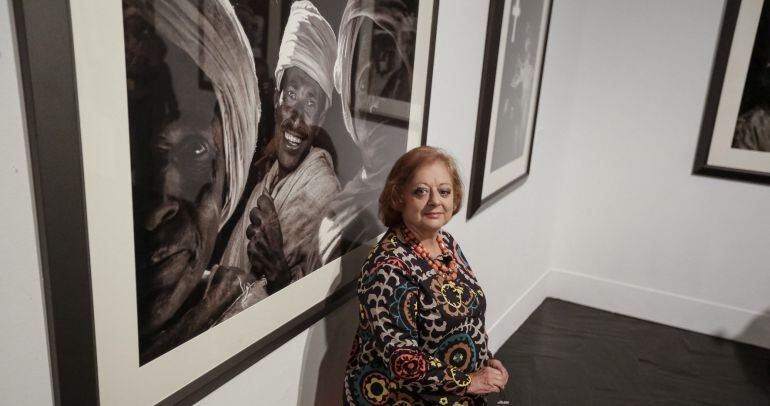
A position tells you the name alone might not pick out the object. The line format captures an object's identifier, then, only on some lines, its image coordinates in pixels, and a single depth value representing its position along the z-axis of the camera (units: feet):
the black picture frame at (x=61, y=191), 2.67
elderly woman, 5.01
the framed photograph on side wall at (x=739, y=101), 11.23
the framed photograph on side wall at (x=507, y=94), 8.05
